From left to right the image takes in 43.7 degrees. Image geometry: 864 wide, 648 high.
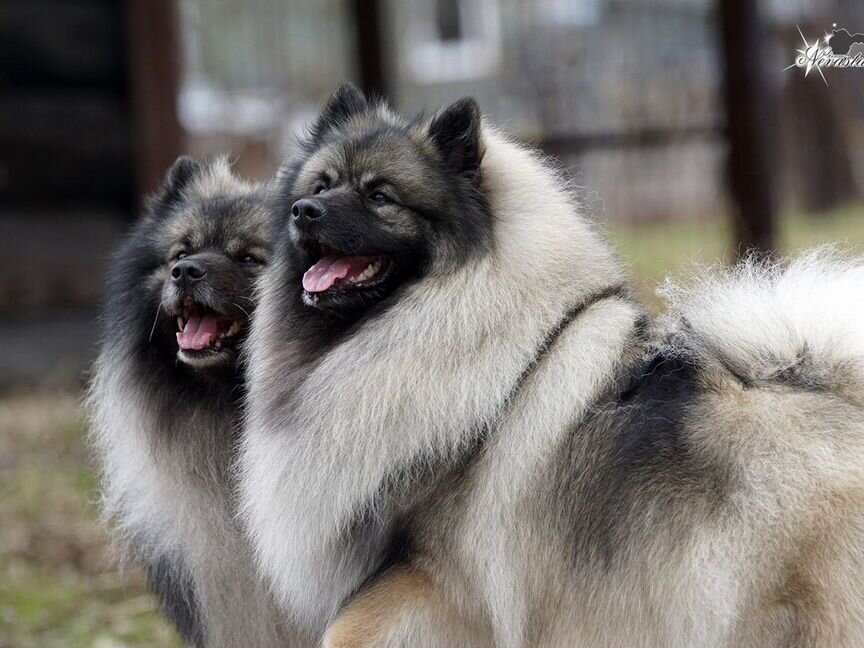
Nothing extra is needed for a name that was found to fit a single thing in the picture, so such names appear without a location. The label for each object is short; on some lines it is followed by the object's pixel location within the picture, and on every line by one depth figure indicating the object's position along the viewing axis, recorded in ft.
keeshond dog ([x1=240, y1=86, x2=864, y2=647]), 8.91
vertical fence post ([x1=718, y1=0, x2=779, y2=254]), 22.48
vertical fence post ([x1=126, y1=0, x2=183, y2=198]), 23.17
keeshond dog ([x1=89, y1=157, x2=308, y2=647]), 11.44
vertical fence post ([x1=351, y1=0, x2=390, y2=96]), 24.21
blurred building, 24.09
